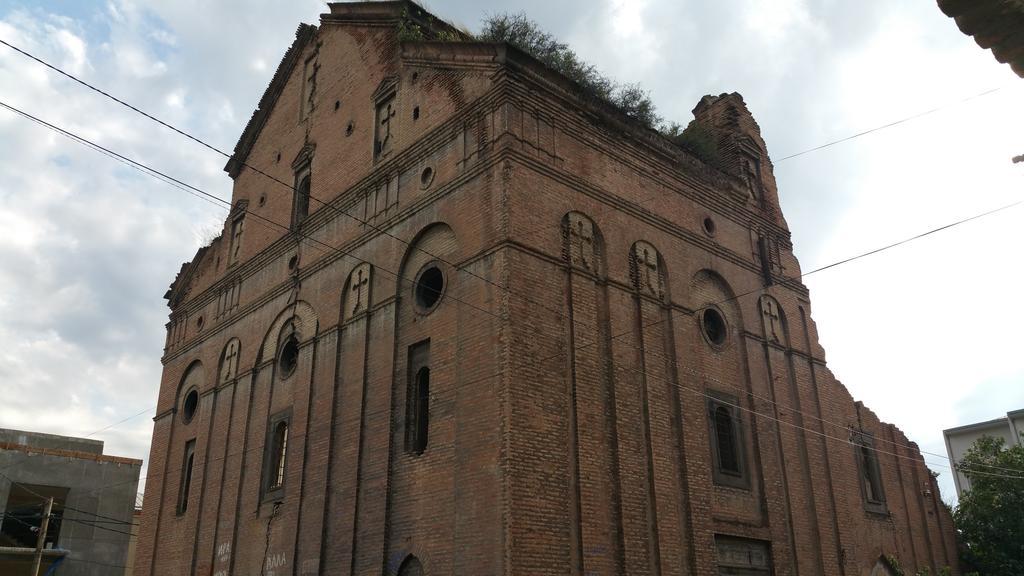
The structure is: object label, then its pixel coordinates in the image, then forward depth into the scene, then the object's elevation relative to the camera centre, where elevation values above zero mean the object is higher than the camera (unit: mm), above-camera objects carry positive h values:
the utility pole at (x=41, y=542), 25406 +2742
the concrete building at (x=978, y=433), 41094 +9371
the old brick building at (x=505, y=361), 11852 +4475
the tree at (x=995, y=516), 18516 +2382
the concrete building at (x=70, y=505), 26719 +4181
